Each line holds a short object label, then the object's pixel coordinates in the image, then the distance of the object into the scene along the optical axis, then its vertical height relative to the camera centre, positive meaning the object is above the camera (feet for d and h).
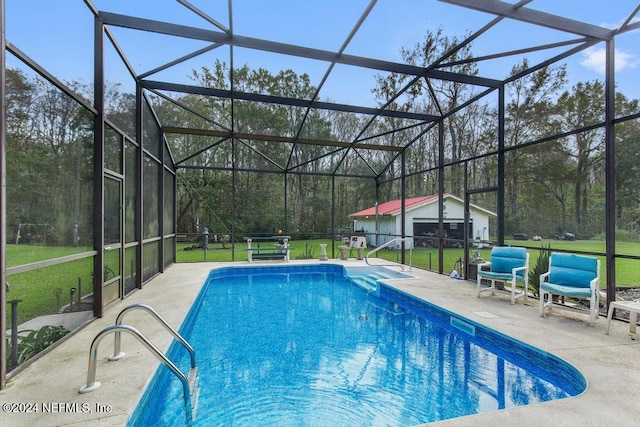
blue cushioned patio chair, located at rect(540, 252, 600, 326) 12.56 -2.78
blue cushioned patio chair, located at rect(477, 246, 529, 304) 15.98 -2.83
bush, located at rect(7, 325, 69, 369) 8.90 -3.84
